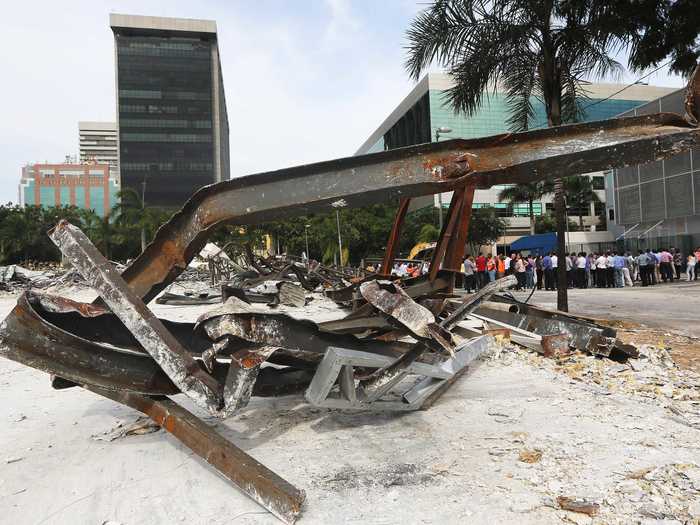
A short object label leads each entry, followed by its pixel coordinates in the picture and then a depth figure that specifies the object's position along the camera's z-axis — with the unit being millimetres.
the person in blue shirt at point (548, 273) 19141
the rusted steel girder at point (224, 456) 2357
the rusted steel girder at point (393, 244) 5750
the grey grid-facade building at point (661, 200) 25625
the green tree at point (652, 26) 7980
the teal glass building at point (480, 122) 58594
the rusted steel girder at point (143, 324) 2623
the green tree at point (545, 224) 57594
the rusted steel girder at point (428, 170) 2635
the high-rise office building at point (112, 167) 190312
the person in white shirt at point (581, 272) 19609
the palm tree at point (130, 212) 45062
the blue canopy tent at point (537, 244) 30531
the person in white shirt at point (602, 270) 19625
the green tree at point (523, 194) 46031
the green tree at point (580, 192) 48125
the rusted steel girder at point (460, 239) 4139
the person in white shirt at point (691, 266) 18812
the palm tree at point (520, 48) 8258
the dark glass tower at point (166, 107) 109812
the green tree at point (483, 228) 42062
